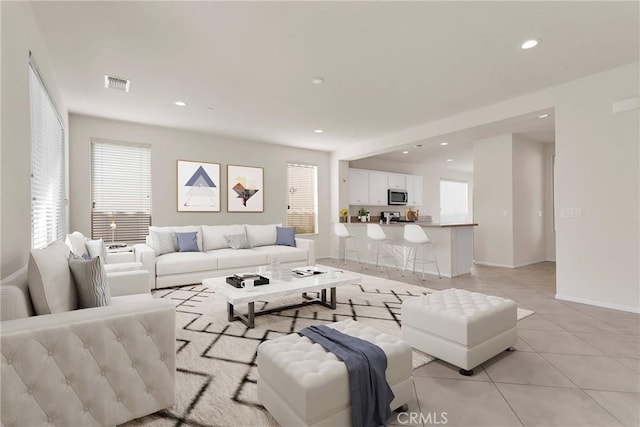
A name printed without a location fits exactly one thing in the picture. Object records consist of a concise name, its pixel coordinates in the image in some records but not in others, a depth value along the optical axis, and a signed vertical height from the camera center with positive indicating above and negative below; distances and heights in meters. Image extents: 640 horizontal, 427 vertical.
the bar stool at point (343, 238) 6.64 -0.60
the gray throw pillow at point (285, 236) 6.03 -0.44
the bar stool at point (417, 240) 5.13 -0.45
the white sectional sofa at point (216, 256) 4.40 -0.66
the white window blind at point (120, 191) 5.02 +0.39
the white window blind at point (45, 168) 2.66 +0.49
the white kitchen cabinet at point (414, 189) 9.34 +0.72
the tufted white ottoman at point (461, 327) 2.11 -0.83
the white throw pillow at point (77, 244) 2.93 -0.29
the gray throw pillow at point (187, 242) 5.03 -0.45
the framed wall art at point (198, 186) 5.73 +0.53
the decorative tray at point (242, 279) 3.16 -0.69
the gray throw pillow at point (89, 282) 1.92 -0.43
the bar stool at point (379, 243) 5.91 -0.63
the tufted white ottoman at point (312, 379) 1.41 -0.81
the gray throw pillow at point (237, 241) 5.48 -0.48
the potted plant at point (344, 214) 7.47 -0.02
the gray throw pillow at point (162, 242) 4.80 -0.43
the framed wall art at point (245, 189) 6.29 +0.52
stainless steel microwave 8.72 +0.47
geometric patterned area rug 1.72 -1.10
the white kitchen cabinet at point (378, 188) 8.37 +0.69
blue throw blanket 1.49 -0.84
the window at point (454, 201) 10.81 +0.42
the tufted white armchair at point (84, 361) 1.32 -0.69
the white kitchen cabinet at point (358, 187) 7.98 +0.68
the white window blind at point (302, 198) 7.20 +0.38
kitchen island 5.30 -0.63
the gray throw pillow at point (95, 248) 3.26 -0.35
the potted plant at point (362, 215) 7.78 -0.05
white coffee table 2.88 -0.75
